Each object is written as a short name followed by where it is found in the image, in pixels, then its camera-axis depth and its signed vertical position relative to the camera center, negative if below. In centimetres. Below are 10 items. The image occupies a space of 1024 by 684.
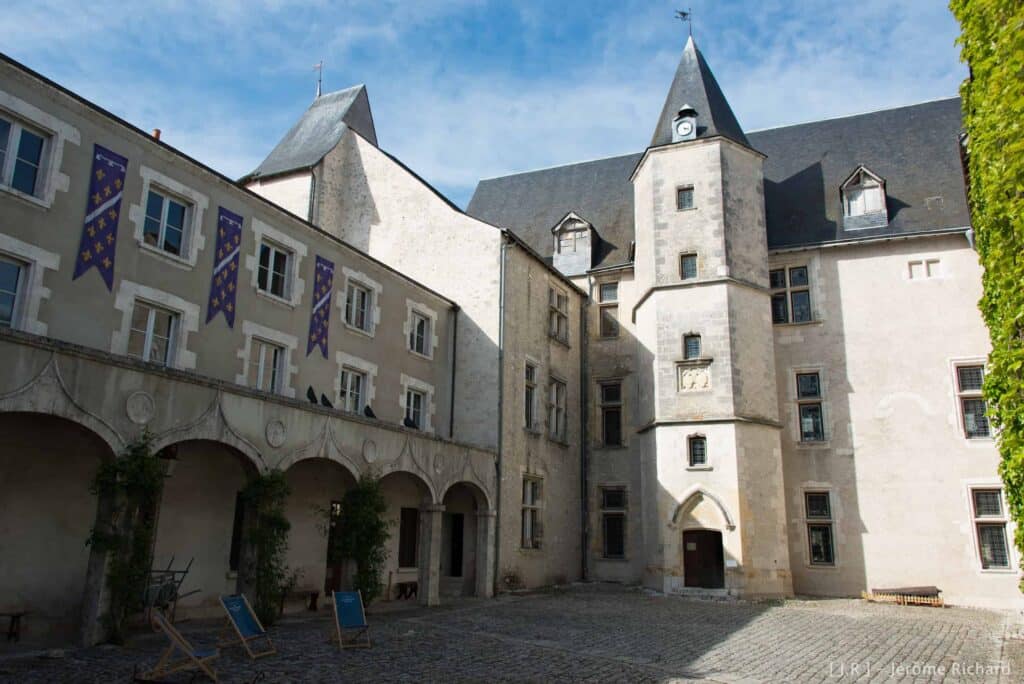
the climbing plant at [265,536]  1036 -16
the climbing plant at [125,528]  847 -7
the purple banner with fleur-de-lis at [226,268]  1217 +398
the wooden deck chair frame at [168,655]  689 -118
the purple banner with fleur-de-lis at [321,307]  1404 +390
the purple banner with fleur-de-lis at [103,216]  1030 +404
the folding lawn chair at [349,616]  930 -107
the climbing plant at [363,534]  1215 -14
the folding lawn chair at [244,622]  817 -103
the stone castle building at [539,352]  1010 +339
